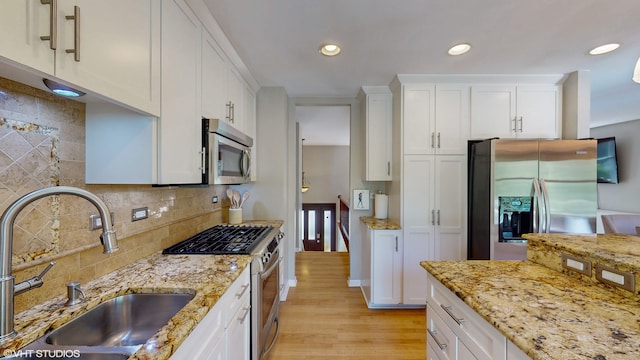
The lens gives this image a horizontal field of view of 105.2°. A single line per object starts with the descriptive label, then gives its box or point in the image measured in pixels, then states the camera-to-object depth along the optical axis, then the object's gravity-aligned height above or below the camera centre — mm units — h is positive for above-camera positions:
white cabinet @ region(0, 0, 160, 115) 634 +431
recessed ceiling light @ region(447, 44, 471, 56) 1974 +1088
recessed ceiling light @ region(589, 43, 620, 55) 1954 +1087
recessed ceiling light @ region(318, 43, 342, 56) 1958 +1081
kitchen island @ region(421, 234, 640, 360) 688 -451
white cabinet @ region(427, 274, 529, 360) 834 -616
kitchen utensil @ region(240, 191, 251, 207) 2683 -187
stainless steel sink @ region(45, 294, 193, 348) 941 -569
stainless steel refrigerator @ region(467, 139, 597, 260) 2213 -54
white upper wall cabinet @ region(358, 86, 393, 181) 2885 +549
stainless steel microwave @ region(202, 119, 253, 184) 1577 +192
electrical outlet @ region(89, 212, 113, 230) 1133 -198
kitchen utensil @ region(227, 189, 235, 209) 2559 -158
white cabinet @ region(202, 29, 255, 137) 1672 +740
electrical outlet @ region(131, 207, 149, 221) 1372 -196
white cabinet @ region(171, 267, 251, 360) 883 -665
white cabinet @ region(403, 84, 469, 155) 2576 +673
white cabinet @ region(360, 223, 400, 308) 2586 -922
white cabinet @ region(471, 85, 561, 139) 2551 +732
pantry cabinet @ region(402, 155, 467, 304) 2564 -348
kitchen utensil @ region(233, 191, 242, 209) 2578 -191
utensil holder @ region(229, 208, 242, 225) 2523 -382
